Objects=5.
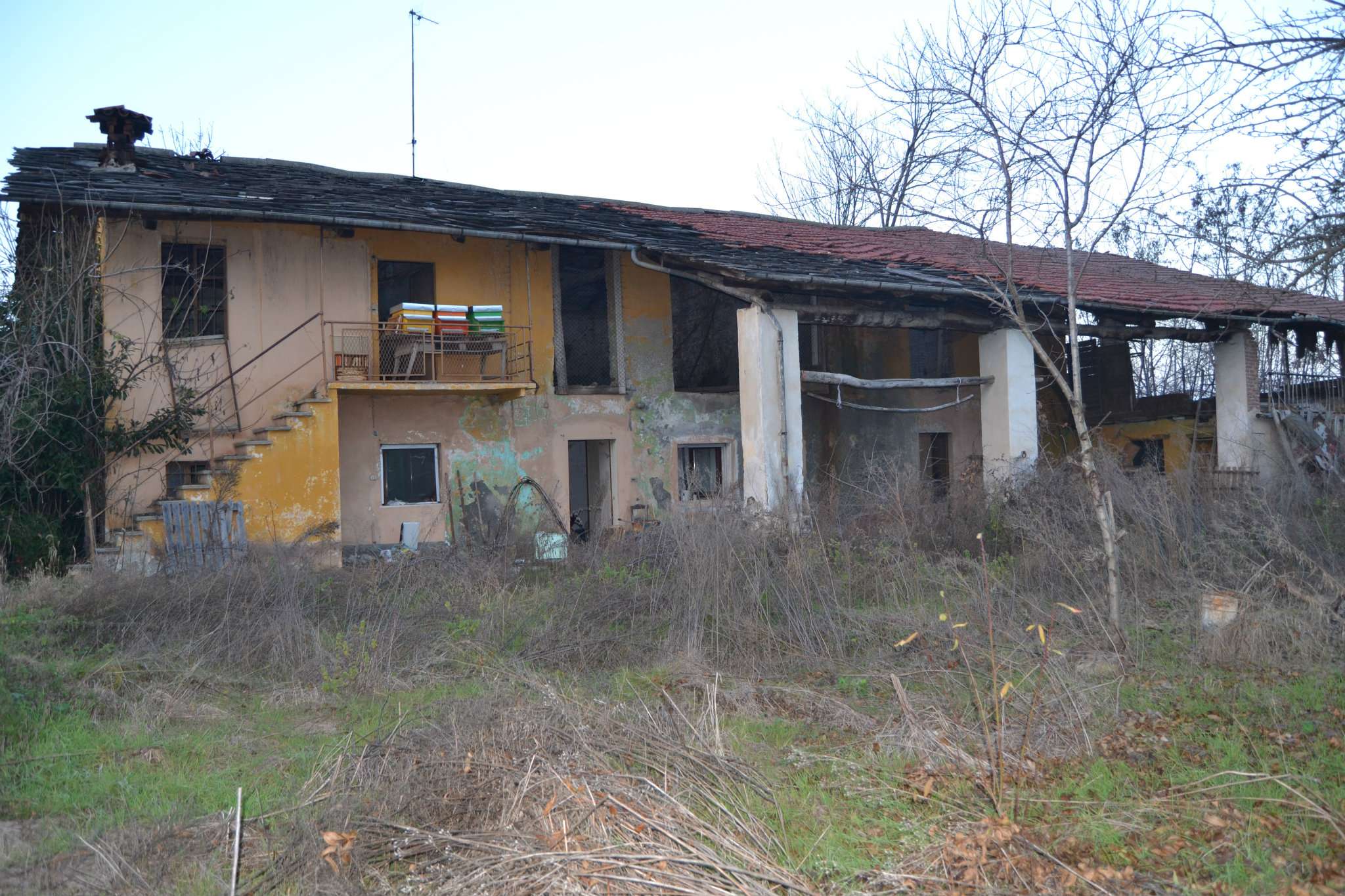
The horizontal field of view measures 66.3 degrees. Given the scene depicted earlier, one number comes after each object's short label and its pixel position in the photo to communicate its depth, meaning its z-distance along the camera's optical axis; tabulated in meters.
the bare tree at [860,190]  25.12
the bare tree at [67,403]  11.89
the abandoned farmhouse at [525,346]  13.14
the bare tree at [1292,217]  7.08
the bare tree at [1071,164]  8.13
